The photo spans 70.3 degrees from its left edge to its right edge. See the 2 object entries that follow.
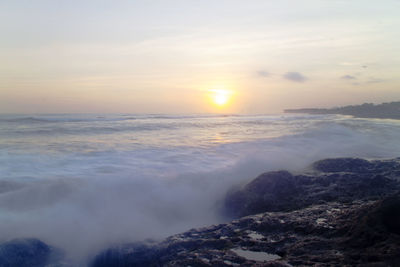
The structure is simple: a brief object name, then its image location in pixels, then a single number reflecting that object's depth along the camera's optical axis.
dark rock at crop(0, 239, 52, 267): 4.31
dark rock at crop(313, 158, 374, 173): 7.99
